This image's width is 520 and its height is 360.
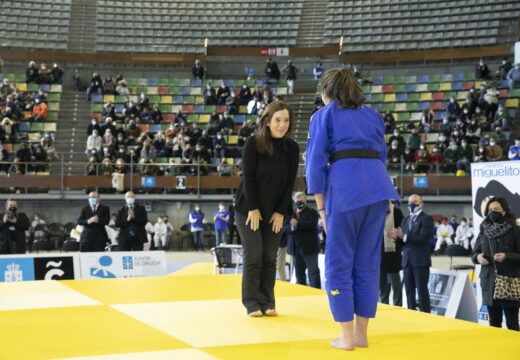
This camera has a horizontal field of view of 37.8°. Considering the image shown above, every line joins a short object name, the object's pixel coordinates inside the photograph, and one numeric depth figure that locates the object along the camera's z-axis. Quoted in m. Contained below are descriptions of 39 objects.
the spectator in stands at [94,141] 25.55
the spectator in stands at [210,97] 30.34
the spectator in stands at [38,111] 28.34
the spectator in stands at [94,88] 30.73
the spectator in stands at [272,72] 32.28
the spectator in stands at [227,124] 27.27
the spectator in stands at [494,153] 22.62
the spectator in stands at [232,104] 29.12
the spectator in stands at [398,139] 24.22
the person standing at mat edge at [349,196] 4.62
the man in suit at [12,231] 13.86
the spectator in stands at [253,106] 28.59
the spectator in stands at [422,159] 23.72
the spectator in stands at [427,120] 27.25
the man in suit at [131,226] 12.77
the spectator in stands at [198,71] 32.69
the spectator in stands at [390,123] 26.67
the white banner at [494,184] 8.92
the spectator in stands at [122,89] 30.77
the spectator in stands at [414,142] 25.05
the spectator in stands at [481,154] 22.59
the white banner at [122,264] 11.01
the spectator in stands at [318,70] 32.44
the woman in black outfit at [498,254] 7.46
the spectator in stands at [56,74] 31.14
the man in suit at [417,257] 9.66
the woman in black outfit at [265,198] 5.88
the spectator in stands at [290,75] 32.34
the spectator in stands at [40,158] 23.98
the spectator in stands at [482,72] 29.89
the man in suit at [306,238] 12.10
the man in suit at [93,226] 12.32
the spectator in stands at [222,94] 30.42
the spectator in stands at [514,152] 21.74
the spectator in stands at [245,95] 29.95
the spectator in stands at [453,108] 27.31
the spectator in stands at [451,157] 23.67
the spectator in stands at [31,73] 30.62
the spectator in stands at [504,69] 29.33
